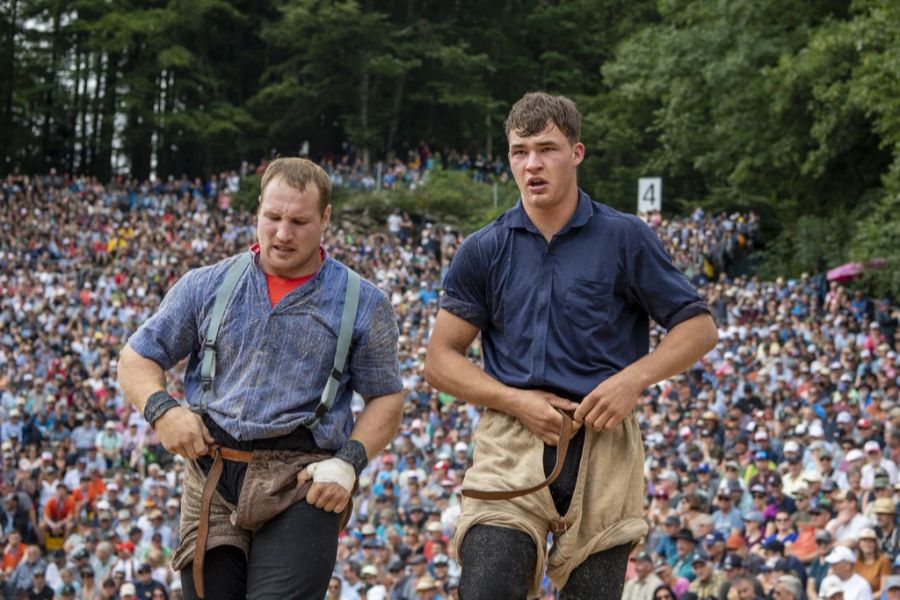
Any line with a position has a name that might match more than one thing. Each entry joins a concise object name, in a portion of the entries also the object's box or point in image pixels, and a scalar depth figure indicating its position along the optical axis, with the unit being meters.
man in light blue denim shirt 3.78
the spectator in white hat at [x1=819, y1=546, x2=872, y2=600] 8.91
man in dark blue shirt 3.79
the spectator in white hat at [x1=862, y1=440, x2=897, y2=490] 11.32
